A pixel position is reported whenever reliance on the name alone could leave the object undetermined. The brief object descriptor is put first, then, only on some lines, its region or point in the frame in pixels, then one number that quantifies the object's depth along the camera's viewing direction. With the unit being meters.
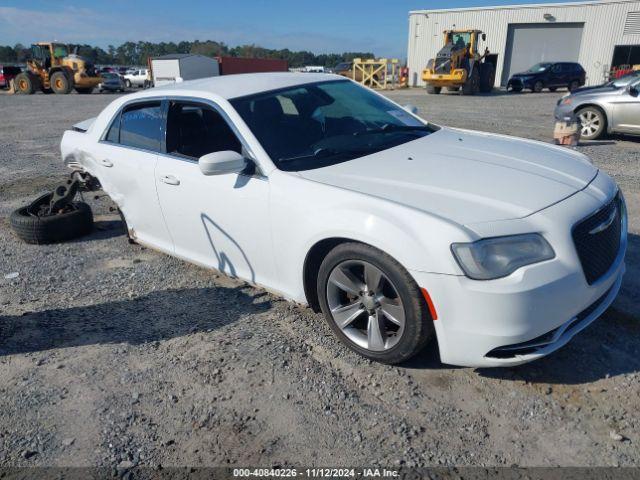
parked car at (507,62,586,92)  28.12
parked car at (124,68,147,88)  41.60
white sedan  2.53
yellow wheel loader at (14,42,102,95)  28.36
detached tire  5.22
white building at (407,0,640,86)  33.66
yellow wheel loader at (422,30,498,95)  24.91
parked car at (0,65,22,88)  32.75
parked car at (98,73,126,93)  31.64
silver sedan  9.39
